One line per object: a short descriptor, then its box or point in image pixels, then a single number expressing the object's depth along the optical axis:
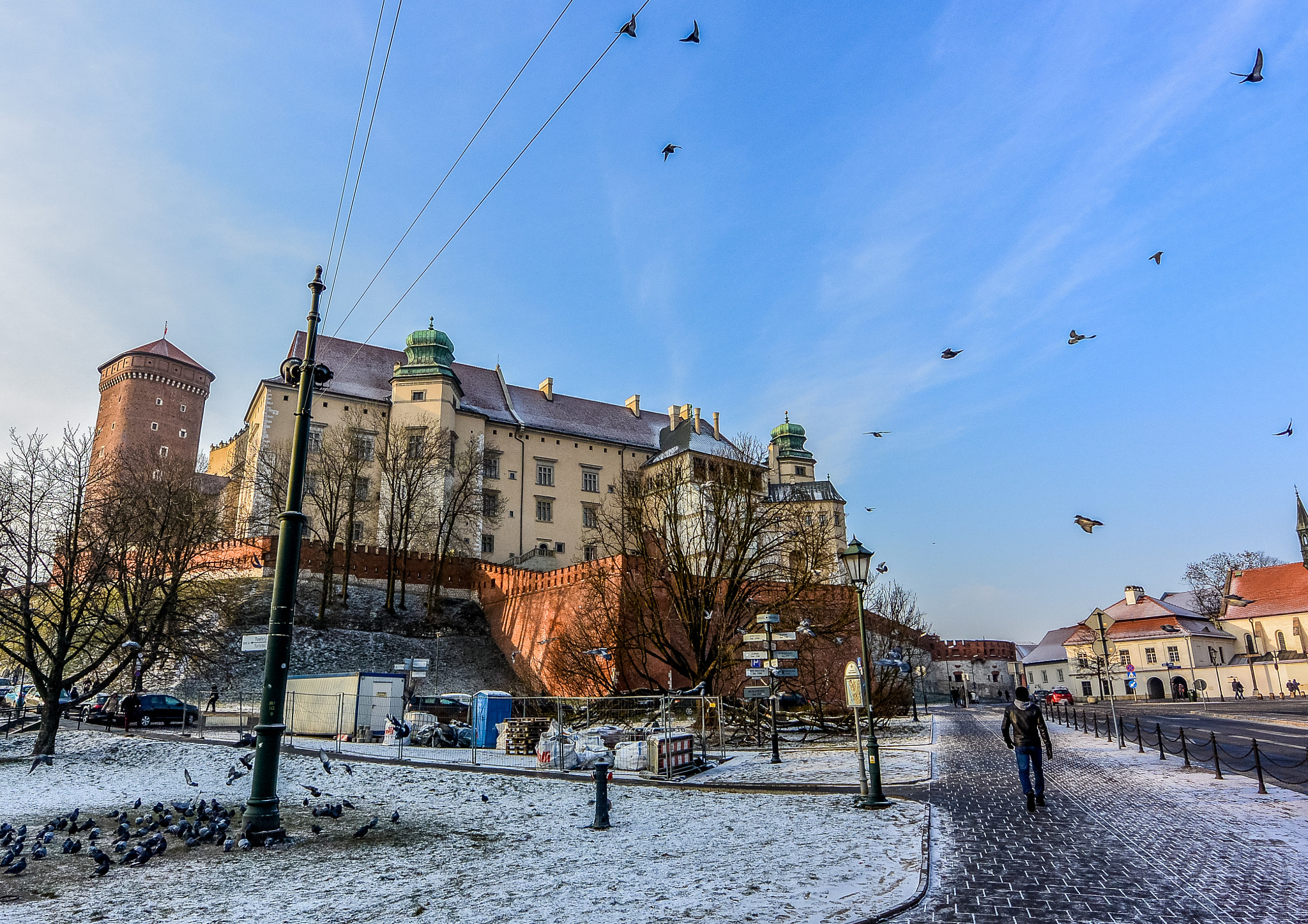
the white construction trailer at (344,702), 24.72
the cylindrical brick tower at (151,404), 77.25
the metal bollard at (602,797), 9.80
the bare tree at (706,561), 27.34
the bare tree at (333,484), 44.81
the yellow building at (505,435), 51.62
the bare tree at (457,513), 48.50
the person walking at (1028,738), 10.42
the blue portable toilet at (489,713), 24.19
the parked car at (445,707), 28.11
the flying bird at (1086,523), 15.42
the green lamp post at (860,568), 12.37
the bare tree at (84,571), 18.81
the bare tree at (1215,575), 76.81
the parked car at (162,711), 27.92
